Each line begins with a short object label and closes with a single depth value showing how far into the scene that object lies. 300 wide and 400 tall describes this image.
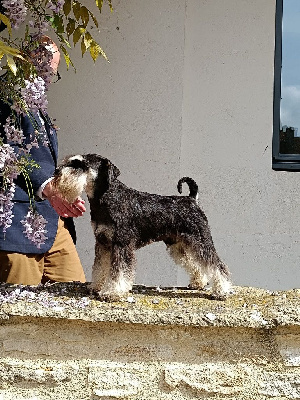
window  4.88
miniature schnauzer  2.87
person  3.14
